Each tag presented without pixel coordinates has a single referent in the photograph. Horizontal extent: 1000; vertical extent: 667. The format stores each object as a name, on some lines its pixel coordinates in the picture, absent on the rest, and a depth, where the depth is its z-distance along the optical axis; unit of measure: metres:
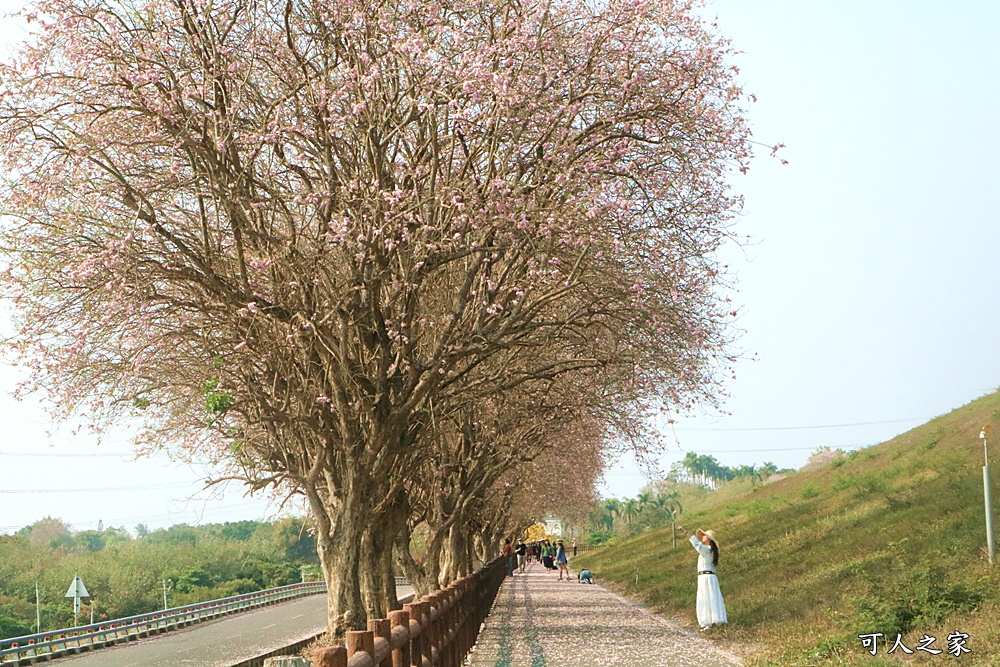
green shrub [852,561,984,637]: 14.09
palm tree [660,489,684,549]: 117.72
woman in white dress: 20.55
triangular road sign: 39.59
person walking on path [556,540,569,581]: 59.56
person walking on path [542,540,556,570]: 80.38
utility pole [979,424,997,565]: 17.36
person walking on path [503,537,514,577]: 76.88
